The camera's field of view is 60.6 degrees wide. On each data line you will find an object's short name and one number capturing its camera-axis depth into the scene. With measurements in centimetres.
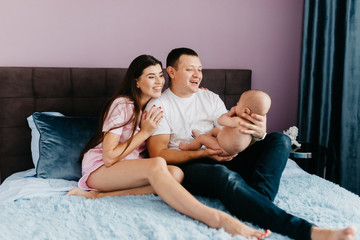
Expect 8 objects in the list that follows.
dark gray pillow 193
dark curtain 240
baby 157
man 127
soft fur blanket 121
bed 126
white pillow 207
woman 136
